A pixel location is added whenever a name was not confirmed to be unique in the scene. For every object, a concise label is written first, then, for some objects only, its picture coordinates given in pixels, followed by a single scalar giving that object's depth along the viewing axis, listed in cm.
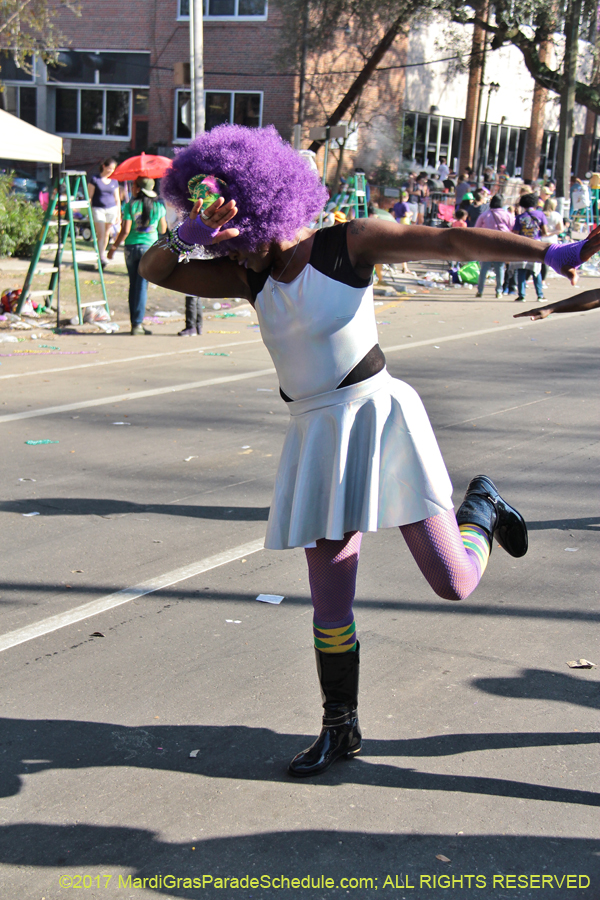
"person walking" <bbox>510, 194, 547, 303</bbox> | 1677
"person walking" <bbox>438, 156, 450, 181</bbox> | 3478
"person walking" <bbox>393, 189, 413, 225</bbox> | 2217
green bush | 1753
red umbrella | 1311
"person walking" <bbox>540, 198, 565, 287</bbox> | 1961
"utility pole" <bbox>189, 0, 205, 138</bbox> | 1342
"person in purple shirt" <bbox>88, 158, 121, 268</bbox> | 1834
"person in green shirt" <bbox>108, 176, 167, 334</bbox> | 1184
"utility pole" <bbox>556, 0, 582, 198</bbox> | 2594
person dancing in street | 281
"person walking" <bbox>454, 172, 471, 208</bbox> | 2717
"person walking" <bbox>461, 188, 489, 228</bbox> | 2098
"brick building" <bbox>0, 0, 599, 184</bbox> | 3070
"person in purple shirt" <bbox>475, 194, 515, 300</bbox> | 1695
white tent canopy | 1215
